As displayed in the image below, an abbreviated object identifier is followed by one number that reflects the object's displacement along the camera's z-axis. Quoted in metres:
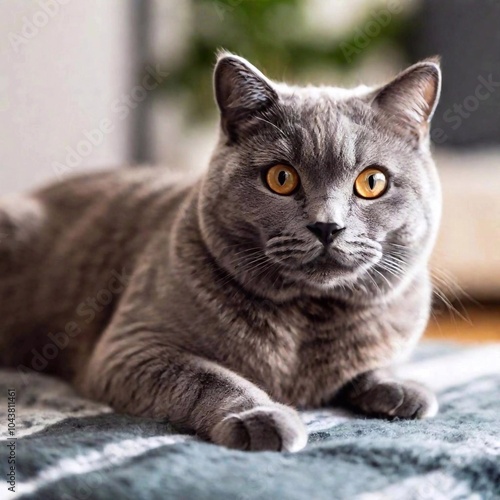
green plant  1.09
